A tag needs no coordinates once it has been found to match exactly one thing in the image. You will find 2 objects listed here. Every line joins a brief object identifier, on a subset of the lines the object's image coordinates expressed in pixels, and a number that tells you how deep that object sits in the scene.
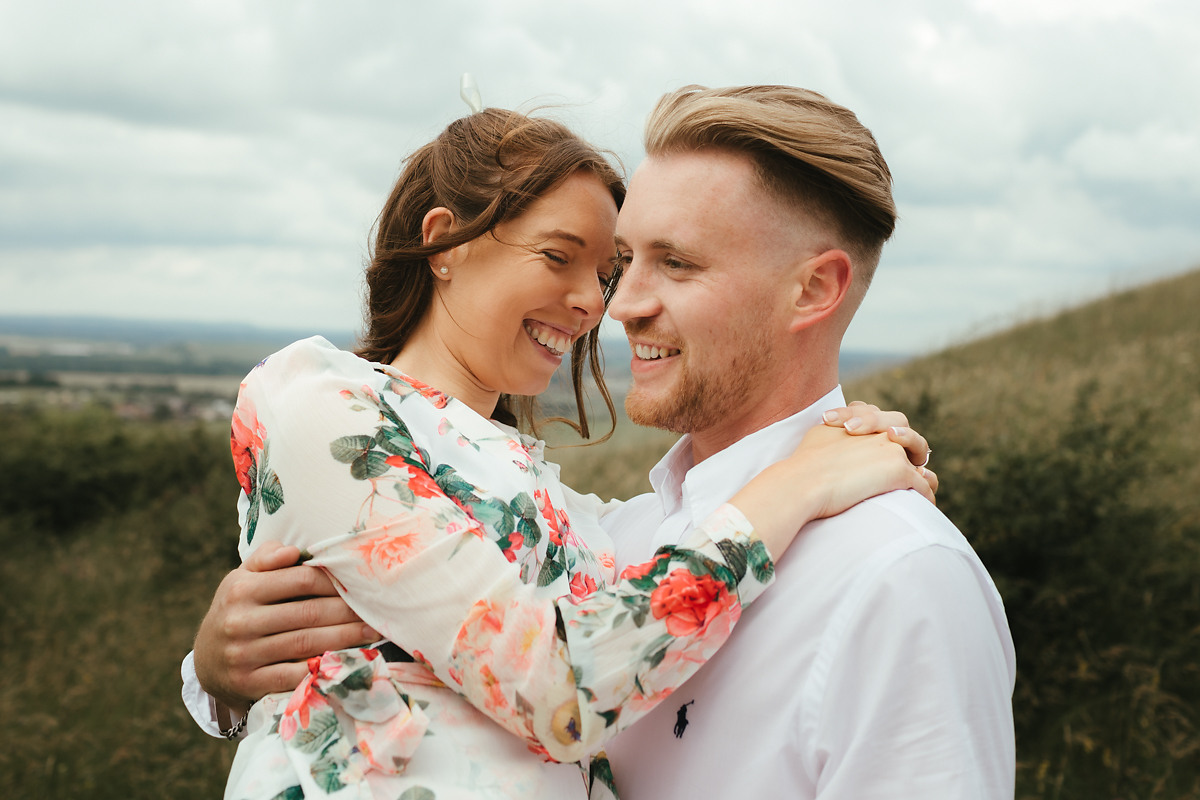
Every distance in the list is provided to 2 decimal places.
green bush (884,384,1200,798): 1.60
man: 0.71
